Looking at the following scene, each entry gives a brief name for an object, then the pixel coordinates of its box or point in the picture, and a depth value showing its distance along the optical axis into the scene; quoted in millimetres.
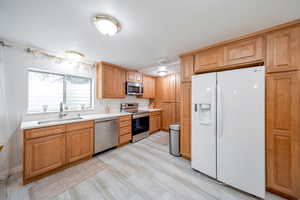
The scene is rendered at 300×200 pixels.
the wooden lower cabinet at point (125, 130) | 3104
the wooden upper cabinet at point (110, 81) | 3057
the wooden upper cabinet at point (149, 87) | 4516
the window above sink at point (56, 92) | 2334
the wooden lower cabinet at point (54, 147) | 1754
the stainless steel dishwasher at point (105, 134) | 2617
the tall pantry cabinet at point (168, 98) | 4414
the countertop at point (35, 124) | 1761
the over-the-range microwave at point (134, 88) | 3709
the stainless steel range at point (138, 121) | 3510
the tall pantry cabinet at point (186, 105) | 2391
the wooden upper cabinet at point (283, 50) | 1426
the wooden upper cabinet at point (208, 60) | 1996
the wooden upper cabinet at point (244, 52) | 1647
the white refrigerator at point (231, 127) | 1474
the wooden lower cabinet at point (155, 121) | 4250
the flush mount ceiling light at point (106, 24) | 1350
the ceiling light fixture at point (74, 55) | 2333
